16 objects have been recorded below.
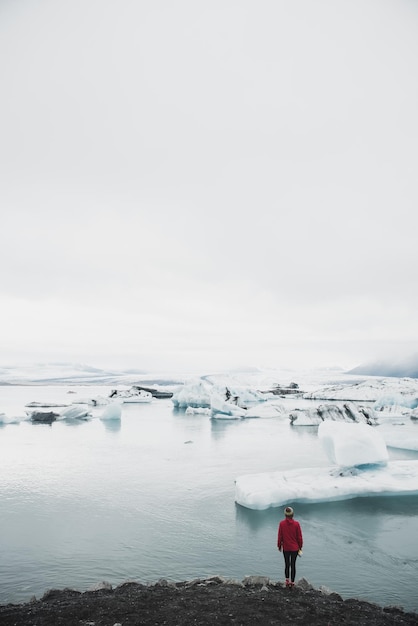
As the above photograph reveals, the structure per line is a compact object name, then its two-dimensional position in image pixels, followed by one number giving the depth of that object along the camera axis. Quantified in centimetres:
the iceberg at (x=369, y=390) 4397
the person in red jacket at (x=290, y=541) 552
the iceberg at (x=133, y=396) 4647
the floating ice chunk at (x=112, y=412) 2736
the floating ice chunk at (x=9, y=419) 2514
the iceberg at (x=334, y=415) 2389
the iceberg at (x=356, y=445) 1121
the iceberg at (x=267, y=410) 3219
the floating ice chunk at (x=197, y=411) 3372
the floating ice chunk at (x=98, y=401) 4078
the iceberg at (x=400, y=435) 1744
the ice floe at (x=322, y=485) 967
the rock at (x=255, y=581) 561
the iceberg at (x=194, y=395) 3791
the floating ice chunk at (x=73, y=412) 2847
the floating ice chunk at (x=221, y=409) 3036
